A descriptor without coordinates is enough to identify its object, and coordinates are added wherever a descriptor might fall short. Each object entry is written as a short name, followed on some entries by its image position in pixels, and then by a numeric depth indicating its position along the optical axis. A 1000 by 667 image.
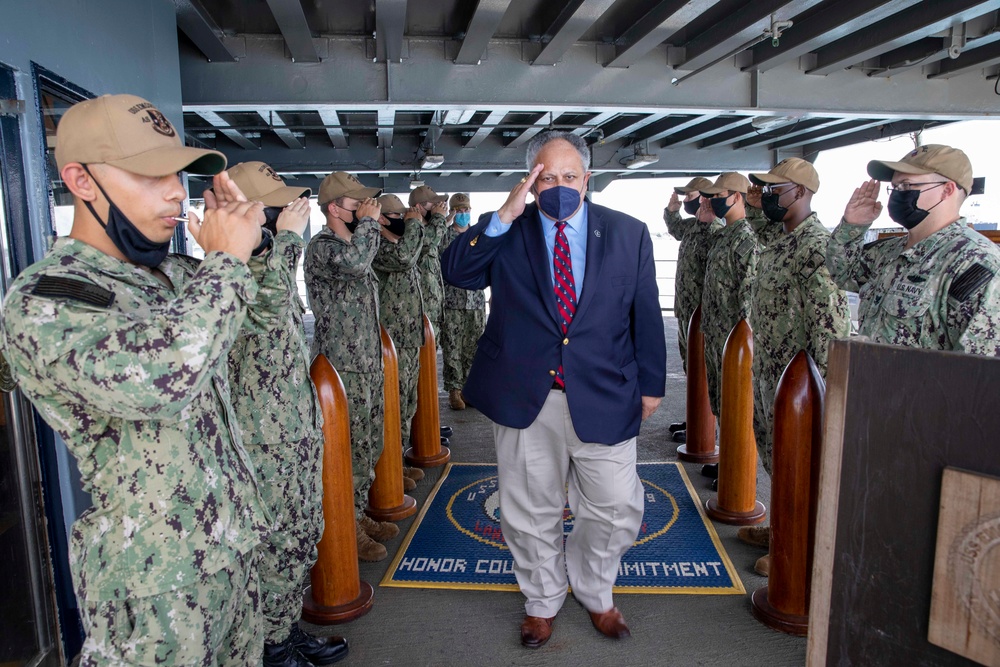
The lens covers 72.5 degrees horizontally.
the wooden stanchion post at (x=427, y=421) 5.09
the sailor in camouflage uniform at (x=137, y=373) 1.30
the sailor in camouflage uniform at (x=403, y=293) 4.75
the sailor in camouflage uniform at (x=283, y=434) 2.43
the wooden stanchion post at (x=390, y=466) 4.03
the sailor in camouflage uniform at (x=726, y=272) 4.61
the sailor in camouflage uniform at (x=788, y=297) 3.40
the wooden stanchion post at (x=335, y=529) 2.88
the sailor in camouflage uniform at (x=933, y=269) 2.53
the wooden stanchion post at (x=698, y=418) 5.05
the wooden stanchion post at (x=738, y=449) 3.92
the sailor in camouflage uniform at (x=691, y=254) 5.61
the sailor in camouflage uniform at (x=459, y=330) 7.29
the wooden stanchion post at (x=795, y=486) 2.80
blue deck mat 3.32
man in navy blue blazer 2.66
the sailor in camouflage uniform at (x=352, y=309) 3.48
